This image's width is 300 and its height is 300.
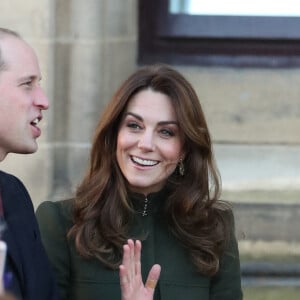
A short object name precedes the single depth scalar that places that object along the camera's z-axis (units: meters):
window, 12.64
